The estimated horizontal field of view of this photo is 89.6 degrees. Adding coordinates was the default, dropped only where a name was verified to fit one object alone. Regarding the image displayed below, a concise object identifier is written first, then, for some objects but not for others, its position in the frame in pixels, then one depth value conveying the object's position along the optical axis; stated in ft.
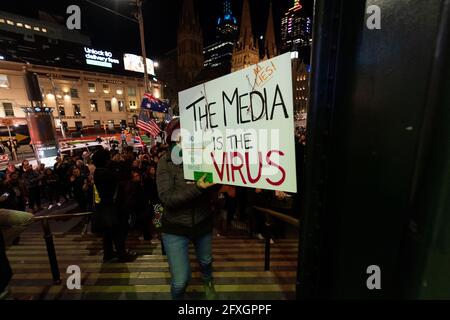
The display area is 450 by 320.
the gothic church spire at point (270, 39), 246.99
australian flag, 34.47
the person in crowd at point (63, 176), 29.73
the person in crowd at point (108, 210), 12.34
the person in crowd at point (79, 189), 24.48
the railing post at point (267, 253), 10.56
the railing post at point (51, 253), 10.44
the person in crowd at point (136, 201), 15.52
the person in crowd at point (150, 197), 16.83
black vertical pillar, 3.87
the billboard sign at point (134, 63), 120.98
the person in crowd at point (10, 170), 23.08
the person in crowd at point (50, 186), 28.76
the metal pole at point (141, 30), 35.78
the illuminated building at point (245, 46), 218.34
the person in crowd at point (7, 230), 6.67
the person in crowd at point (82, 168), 27.86
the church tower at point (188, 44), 216.33
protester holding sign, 7.41
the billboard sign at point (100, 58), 142.20
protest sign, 4.74
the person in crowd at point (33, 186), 27.17
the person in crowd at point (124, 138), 64.64
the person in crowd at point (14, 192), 19.20
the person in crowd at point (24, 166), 28.37
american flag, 34.62
